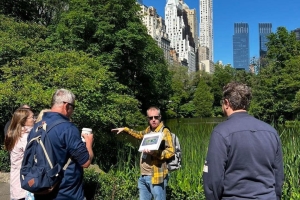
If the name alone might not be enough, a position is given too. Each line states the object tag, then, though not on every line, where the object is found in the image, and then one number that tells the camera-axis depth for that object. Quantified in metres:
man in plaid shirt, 2.90
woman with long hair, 2.69
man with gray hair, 2.03
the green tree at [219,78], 59.98
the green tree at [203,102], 53.38
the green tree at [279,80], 26.75
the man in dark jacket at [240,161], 1.71
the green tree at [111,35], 17.55
